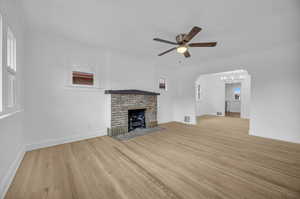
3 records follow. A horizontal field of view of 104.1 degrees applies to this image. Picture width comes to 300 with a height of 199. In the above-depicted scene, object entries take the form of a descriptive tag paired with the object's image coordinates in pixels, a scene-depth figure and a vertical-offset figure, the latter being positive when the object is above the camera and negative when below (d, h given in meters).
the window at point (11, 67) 1.77 +0.51
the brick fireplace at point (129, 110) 3.74 -0.43
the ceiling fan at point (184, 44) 2.41 +1.22
